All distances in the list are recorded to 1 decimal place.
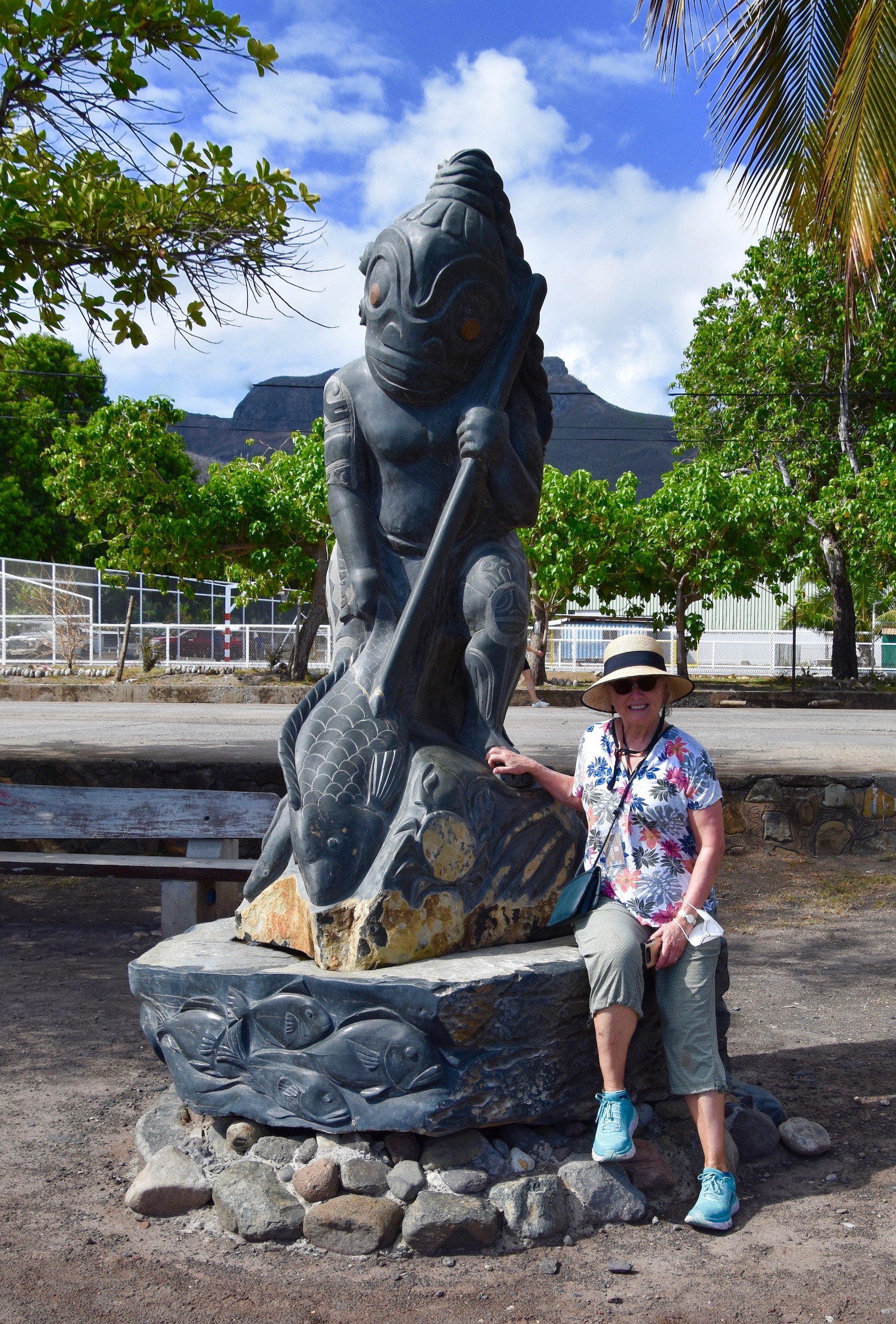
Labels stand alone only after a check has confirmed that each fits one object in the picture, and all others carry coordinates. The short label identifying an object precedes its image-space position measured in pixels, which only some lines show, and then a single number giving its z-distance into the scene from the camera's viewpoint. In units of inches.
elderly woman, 109.2
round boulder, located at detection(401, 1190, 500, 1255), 104.7
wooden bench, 211.8
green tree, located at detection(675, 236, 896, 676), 725.3
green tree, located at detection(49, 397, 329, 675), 665.6
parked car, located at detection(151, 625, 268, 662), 899.4
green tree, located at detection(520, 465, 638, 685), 663.8
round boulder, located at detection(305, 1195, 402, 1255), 104.9
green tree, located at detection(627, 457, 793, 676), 682.2
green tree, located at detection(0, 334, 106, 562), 1087.0
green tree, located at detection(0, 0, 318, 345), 202.4
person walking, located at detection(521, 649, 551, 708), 587.5
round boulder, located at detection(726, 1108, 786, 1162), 122.5
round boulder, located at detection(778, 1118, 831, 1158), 122.9
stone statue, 120.6
